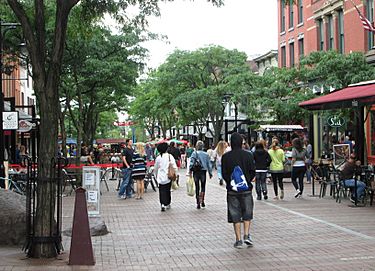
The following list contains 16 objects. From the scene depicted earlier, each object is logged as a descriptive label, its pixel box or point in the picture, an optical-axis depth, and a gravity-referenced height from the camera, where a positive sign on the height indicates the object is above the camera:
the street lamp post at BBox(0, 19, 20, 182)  16.21 +0.14
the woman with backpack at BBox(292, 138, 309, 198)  17.33 -0.36
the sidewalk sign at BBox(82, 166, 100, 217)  11.04 -0.59
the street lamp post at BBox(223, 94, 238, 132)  38.69 +3.32
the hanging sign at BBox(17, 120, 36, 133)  24.72 +1.08
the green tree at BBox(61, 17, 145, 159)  24.17 +3.49
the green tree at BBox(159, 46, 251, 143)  45.78 +5.64
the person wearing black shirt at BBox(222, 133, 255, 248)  9.75 -0.70
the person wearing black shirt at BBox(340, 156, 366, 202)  15.25 -0.71
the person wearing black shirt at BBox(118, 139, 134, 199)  19.03 -0.65
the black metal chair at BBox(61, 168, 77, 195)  20.35 -0.95
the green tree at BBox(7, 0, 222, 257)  8.94 +0.91
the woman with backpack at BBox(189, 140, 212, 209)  15.29 -0.44
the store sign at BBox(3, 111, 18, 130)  18.78 +0.95
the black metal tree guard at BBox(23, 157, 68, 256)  8.94 -0.90
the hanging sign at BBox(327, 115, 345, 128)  25.83 +1.18
